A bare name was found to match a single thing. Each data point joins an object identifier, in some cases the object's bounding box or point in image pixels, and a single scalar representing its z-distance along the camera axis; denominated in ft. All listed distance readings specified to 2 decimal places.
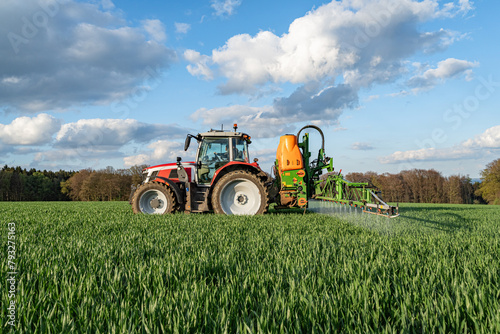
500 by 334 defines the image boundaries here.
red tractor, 27.17
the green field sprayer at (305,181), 25.14
